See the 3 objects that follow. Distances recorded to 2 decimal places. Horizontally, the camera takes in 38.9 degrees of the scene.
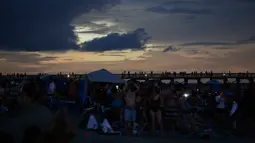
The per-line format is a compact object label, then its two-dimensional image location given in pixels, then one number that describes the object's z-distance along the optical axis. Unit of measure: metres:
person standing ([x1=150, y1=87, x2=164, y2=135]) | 10.47
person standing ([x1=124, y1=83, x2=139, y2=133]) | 10.55
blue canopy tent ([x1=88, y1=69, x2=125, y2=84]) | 15.57
